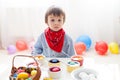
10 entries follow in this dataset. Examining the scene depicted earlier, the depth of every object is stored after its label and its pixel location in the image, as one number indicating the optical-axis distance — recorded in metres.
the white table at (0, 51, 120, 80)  1.22
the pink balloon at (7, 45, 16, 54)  2.60
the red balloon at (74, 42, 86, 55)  2.50
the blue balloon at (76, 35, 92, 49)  2.58
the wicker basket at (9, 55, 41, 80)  1.10
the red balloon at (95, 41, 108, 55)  2.50
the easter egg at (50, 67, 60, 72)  1.22
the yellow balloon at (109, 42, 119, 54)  2.54
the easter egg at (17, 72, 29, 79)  1.10
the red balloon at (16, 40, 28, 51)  2.69
